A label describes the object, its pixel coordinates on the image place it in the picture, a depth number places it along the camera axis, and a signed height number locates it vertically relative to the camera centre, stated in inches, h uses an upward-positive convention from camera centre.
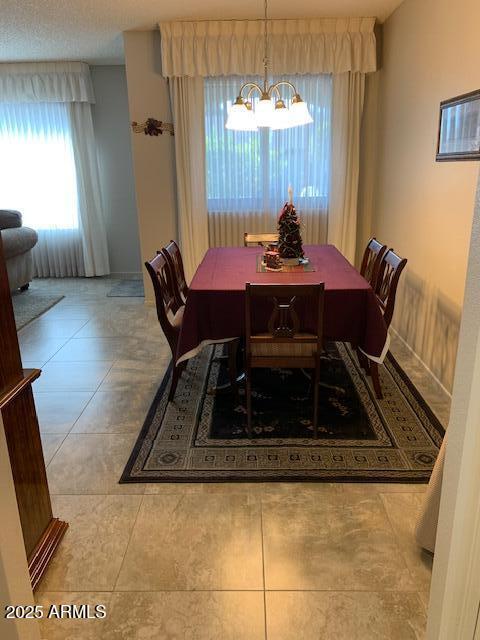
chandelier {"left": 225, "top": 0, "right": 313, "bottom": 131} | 106.9 +12.6
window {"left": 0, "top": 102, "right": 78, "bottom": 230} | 231.9 +6.5
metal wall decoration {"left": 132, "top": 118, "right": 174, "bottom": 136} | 184.5 +17.8
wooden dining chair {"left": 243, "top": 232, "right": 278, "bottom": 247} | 162.9 -20.9
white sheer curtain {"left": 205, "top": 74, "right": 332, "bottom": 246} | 181.5 +2.2
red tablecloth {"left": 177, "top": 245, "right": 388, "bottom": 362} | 104.9 -29.3
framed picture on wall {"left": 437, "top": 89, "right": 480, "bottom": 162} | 100.5 +8.7
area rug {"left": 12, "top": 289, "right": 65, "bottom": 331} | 189.5 -51.1
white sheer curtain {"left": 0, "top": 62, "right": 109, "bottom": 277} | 223.3 +6.9
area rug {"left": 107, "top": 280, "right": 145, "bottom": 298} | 220.4 -50.8
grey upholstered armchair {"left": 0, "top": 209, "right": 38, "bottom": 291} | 207.3 -28.0
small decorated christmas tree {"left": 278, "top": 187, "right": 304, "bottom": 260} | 124.1 -15.1
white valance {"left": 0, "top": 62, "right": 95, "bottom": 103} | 220.8 +42.1
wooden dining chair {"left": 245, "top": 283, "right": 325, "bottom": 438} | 98.1 -33.6
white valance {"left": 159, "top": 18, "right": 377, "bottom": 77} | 169.6 +42.7
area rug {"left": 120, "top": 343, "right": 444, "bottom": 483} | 92.6 -53.6
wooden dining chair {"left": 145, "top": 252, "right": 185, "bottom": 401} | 110.5 -29.4
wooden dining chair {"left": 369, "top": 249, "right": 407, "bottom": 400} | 112.3 -26.7
